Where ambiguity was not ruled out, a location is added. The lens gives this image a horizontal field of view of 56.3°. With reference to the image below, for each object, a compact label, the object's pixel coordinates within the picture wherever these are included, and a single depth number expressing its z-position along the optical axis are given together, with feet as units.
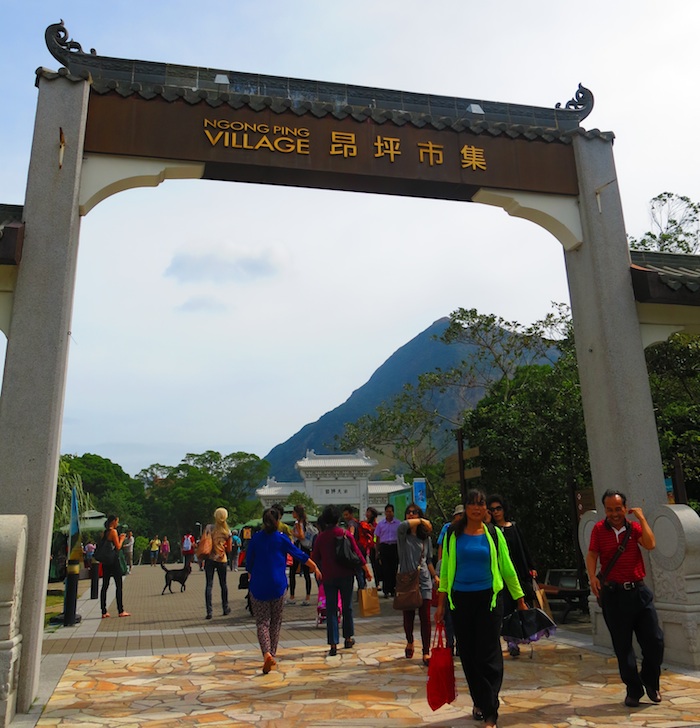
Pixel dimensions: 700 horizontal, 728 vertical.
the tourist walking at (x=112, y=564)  34.50
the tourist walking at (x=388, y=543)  35.50
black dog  50.78
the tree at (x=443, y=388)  71.67
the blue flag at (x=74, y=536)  32.94
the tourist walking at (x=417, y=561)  22.61
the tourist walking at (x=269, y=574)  21.54
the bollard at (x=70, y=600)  32.65
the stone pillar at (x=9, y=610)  15.74
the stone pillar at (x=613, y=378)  21.04
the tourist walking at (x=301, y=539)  35.58
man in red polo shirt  16.38
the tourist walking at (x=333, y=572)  23.40
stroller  29.51
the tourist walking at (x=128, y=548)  70.13
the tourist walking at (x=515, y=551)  21.21
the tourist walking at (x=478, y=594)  14.35
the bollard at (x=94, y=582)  47.13
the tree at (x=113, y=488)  174.81
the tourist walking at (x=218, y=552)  33.22
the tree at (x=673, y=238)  55.93
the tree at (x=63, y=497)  68.28
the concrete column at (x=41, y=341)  18.16
